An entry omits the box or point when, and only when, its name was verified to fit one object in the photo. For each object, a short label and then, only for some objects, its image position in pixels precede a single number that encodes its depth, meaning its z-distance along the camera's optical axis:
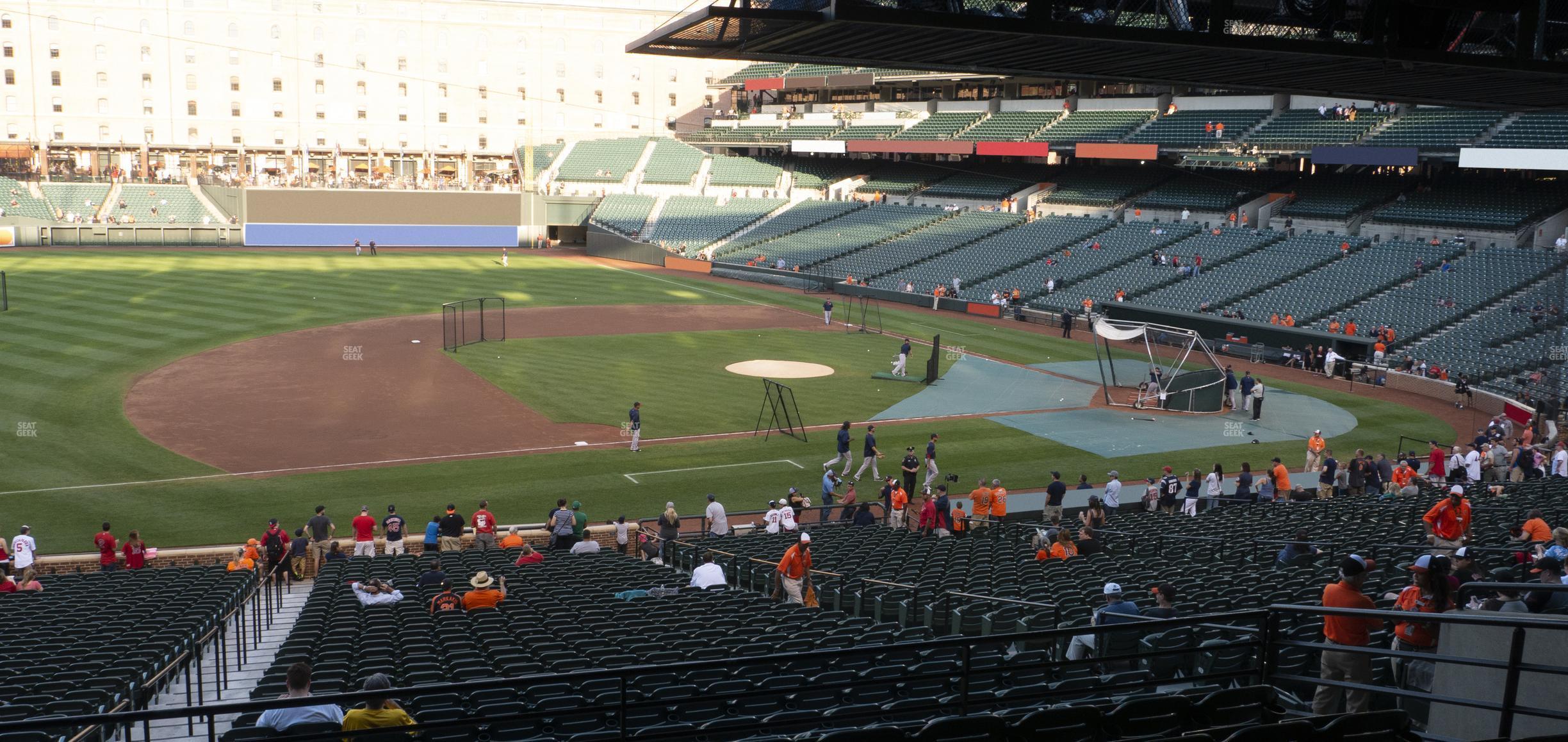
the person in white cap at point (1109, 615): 9.97
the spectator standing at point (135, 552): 18.88
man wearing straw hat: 13.44
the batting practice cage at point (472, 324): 43.12
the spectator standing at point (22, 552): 17.88
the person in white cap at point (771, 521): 21.52
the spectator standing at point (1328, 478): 25.41
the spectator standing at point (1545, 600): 8.94
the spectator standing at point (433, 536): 20.16
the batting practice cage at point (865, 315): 50.78
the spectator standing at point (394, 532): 20.16
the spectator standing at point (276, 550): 18.55
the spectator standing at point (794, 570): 14.96
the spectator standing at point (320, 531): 19.97
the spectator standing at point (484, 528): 20.20
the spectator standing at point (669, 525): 19.86
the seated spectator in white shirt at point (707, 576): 15.48
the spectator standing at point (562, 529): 20.39
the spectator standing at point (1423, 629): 8.09
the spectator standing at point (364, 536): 19.86
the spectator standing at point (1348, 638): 7.46
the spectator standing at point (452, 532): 20.41
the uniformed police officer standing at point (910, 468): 25.03
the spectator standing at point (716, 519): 21.05
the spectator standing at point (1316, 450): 27.52
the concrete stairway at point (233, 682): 9.59
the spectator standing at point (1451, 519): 14.88
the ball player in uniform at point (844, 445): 26.66
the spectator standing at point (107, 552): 18.86
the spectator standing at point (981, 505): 22.20
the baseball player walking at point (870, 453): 26.67
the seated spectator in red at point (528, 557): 17.56
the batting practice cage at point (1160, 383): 34.91
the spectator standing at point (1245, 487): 24.14
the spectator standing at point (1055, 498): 22.33
